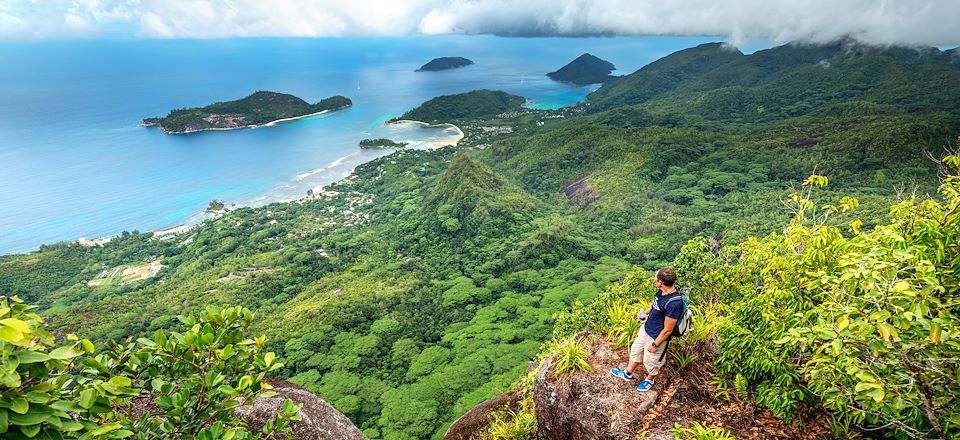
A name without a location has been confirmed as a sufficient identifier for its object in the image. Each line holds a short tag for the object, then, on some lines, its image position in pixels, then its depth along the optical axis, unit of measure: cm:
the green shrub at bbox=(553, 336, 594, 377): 669
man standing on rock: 537
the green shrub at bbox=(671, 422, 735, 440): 499
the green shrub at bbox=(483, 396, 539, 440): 799
